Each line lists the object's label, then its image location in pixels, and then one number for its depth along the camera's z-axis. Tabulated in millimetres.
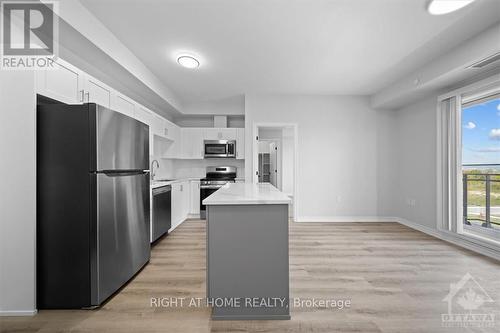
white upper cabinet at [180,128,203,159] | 5461
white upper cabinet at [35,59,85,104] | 1913
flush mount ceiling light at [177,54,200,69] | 3149
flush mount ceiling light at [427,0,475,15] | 2090
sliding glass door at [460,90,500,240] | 3314
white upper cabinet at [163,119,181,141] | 4543
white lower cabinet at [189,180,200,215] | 5281
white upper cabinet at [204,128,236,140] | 5445
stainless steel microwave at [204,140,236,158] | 5375
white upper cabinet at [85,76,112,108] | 2416
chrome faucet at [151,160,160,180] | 4501
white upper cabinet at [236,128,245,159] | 5439
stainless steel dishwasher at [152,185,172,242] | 3494
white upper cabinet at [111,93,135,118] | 2883
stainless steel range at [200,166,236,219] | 5203
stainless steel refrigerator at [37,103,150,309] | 1871
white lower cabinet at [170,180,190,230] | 4387
